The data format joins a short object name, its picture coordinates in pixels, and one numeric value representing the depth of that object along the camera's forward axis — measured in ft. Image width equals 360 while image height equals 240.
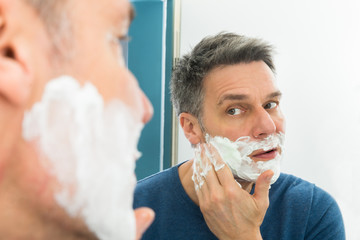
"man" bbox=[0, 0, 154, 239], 0.94
